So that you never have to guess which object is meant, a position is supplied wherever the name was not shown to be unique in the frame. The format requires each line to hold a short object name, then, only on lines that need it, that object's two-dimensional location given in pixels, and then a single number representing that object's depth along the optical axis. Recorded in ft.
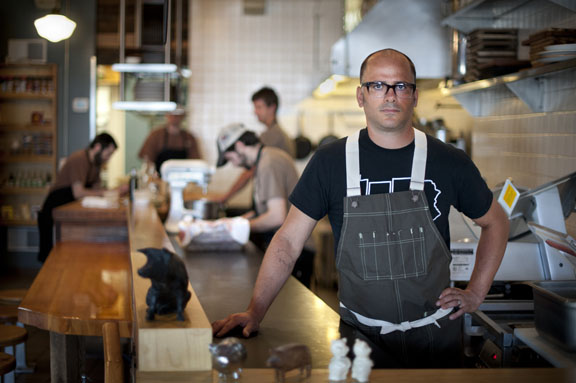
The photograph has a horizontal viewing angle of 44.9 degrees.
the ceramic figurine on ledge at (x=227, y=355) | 4.83
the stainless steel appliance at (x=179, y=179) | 14.96
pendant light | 18.47
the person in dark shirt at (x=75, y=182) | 19.04
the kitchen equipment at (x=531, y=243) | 8.92
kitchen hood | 17.08
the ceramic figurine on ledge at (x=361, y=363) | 4.61
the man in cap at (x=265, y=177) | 13.66
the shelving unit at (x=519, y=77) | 11.03
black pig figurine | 5.60
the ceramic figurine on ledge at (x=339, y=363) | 4.70
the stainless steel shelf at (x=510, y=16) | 11.96
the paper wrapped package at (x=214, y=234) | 12.26
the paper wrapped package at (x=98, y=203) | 17.79
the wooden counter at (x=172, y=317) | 5.26
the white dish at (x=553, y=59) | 9.17
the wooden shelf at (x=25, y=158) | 26.84
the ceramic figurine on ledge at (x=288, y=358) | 4.74
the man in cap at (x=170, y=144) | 28.19
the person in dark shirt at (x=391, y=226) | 6.97
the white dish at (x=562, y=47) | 9.10
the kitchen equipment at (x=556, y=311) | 6.55
